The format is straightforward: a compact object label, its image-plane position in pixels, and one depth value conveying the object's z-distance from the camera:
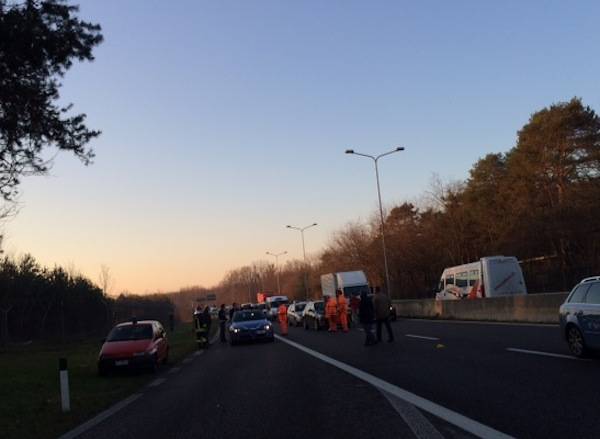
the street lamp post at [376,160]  46.72
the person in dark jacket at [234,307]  31.34
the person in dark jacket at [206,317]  27.23
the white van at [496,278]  31.88
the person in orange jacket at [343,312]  29.52
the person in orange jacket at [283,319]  31.59
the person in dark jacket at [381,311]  20.14
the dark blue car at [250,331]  26.08
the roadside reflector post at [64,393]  11.20
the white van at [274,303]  64.25
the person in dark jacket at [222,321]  30.44
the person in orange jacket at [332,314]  30.19
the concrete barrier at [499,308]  23.78
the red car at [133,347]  16.85
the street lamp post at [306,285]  88.51
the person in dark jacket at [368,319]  19.70
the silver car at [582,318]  11.88
